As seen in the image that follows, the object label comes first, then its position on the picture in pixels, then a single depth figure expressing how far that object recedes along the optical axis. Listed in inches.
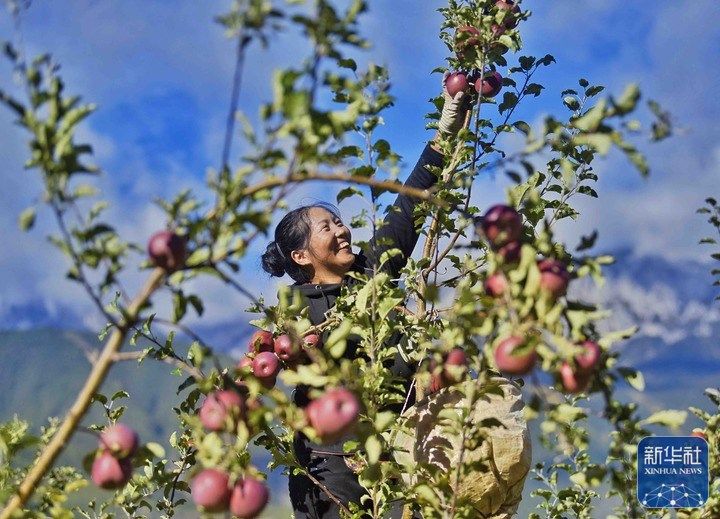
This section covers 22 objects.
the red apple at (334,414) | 131.2
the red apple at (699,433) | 179.8
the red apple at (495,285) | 132.5
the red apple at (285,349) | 182.7
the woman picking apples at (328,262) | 215.3
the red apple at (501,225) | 134.3
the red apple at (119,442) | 135.7
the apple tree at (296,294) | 129.0
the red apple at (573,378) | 131.5
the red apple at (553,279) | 130.3
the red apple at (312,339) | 188.2
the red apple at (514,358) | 128.9
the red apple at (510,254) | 133.2
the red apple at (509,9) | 211.8
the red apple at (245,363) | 174.9
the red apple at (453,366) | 143.2
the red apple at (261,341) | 186.4
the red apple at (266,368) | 180.0
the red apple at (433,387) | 182.3
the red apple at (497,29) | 209.1
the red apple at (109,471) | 135.3
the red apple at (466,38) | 211.4
